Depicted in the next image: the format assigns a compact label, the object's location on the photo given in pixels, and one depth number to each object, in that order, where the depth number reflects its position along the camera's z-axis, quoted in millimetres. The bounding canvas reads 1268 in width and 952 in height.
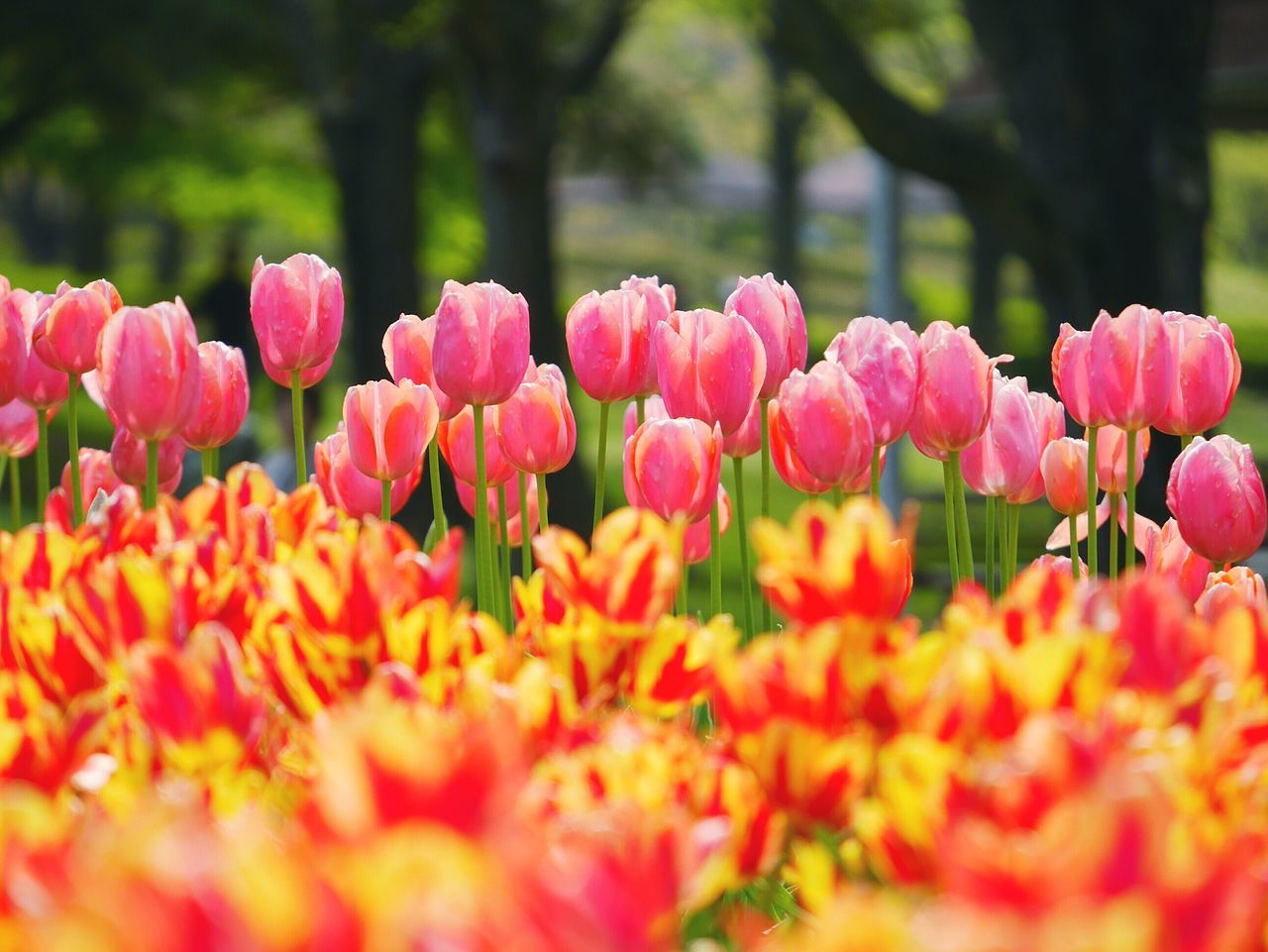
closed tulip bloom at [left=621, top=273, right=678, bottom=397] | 3134
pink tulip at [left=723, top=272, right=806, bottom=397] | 3110
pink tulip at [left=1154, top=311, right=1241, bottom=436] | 3099
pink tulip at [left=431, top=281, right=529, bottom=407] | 3037
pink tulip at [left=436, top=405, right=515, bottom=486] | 3144
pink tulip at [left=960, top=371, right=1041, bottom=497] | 3116
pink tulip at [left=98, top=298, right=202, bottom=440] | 2970
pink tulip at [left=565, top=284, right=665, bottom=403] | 3083
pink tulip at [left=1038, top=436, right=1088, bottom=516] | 3167
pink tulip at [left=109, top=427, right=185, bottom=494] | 3164
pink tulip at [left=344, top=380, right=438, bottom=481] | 3036
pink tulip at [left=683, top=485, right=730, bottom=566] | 3106
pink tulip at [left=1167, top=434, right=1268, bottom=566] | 3064
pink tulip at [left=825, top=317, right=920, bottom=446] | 3022
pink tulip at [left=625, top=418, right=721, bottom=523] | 2974
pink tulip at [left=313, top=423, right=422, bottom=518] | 3133
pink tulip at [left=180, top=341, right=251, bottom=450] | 3123
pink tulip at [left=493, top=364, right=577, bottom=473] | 3077
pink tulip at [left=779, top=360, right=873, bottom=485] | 2967
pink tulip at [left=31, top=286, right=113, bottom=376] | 3081
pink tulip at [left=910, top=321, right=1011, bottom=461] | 3042
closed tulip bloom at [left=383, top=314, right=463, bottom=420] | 3138
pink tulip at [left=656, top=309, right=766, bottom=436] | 3027
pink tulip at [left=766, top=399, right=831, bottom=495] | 3068
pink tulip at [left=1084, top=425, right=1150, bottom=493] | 3235
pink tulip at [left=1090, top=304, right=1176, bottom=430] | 3061
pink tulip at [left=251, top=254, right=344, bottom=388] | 3127
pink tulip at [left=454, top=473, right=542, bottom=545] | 3170
